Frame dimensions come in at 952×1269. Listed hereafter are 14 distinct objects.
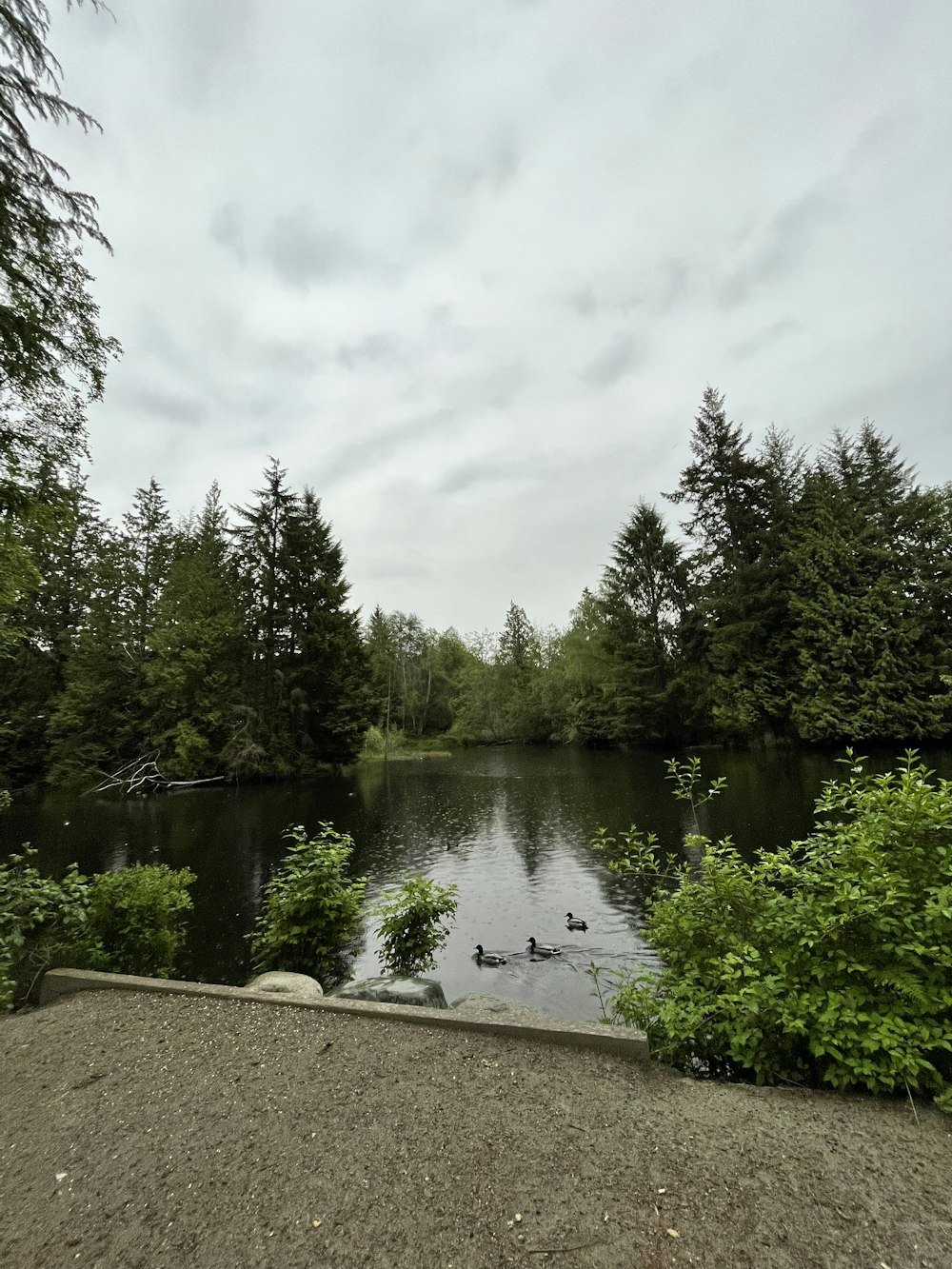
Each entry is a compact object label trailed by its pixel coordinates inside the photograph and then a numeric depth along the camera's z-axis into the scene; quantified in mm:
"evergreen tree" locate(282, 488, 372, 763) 30344
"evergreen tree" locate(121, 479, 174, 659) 28906
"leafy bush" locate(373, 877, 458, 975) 5496
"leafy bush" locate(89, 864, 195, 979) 5039
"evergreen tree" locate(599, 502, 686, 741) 33562
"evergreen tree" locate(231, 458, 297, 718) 29219
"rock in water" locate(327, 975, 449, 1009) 4488
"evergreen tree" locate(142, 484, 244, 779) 26328
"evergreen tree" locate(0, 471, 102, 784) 27781
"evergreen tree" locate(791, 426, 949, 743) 24125
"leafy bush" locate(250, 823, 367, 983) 5488
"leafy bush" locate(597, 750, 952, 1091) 2514
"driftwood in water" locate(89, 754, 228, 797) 24781
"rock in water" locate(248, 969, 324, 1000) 4273
